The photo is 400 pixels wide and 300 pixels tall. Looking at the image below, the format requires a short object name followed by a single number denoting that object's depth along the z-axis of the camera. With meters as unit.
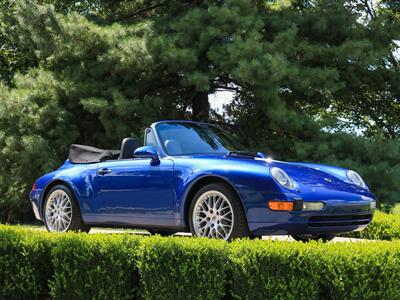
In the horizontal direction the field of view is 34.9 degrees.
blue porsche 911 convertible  6.40
